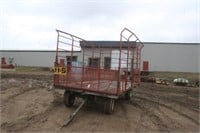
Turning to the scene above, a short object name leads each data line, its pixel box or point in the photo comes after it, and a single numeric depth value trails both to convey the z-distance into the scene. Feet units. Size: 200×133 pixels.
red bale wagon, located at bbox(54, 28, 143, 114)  12.03
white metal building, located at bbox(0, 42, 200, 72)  47.03
